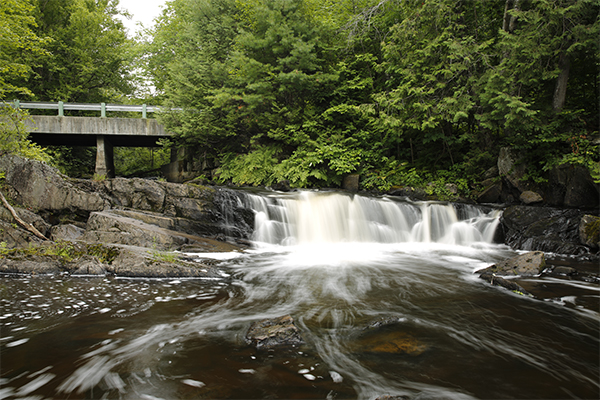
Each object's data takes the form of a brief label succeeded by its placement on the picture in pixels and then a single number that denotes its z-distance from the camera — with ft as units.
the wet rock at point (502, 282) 16.78
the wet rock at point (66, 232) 24.13
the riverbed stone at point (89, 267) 18.86
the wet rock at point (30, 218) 24.11
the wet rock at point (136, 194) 30.58
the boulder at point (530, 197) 34.58
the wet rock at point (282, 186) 47.62
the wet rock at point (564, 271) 20.18
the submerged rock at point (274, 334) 10.62
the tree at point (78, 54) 68.23
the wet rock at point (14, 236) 22.40
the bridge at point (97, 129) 55.93
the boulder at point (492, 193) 38.91
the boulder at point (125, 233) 23.63
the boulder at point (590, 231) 25.90
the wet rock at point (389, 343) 10.43
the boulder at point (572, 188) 31.24
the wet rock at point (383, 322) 12.34
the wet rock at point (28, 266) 18.83
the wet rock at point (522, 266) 20.18
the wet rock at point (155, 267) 18.86
